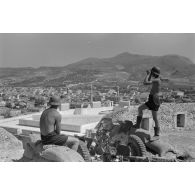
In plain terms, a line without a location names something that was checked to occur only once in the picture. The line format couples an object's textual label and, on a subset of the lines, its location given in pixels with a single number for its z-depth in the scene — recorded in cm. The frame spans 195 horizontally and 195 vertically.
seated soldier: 640
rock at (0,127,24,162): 777
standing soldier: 682
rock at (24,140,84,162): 591
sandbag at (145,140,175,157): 680
